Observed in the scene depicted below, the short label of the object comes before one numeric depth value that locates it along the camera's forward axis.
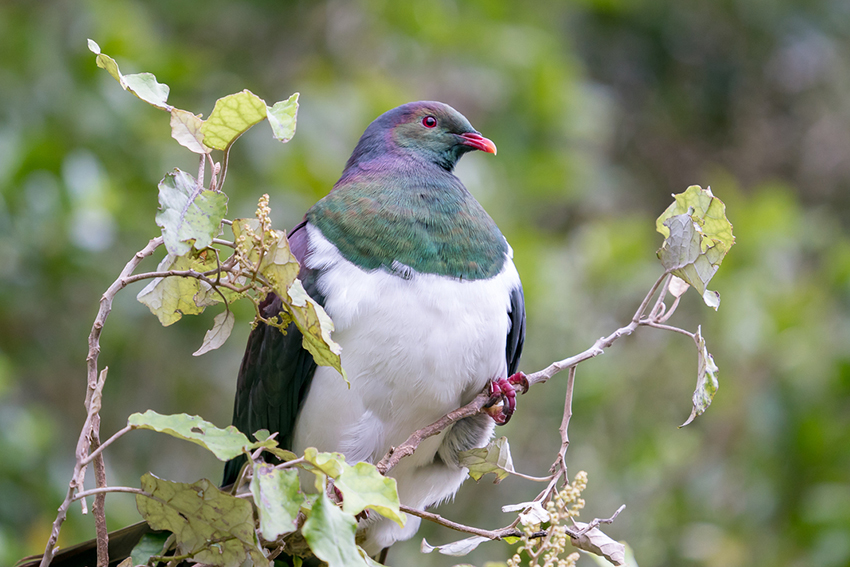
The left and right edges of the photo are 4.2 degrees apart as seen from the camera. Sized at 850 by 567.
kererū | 5.72
